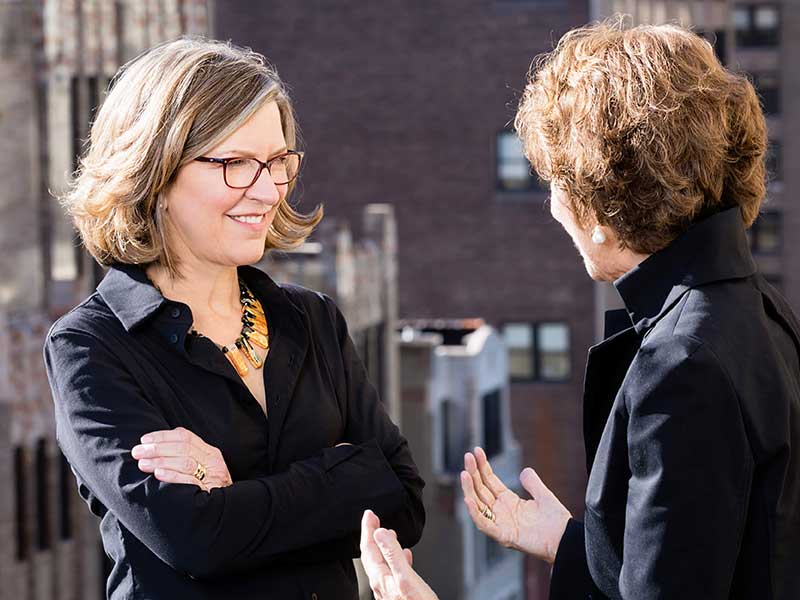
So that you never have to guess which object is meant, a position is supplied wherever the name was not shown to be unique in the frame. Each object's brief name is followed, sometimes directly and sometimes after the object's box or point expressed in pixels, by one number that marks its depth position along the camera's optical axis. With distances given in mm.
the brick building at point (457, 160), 38156
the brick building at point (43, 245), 15453
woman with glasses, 3303
